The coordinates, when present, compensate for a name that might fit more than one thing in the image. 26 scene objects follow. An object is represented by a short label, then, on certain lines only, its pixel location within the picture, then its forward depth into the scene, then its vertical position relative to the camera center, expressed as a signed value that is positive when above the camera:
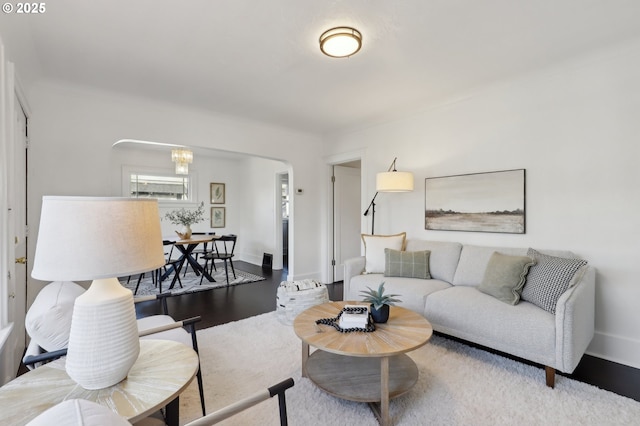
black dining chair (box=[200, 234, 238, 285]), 5.21 -0.75
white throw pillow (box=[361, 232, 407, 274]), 3.59 -0.43
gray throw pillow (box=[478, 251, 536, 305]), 2.44 -0.54
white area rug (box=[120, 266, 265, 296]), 4.67 -1.19
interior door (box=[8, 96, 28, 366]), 2.32 -0.07
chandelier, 5.05 +0.95
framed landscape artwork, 3.06 +0.12
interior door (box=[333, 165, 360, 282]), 5.36 -0.04
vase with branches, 5.13 -0.10
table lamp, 1.00 -0.17
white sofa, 2.03 -0.77
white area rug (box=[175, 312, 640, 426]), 1.77 -1.21
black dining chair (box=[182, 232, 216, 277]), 5.89 -0.83
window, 6.24 +0.63
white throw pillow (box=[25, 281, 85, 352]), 1.49 -0.55
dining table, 4.79 -0.67
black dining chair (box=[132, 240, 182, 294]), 4.56 -1.06
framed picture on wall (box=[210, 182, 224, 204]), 7.26 +0.51
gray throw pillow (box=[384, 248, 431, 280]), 3.31 -0.58
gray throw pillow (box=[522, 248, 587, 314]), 2.23 -0.52
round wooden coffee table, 1.75 -1.04
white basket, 3.29 -0.96
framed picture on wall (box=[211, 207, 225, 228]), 7.29 -0.09
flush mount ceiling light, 2.16 +1.28
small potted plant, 2.12 -0.67
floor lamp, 3.58 +0.38
